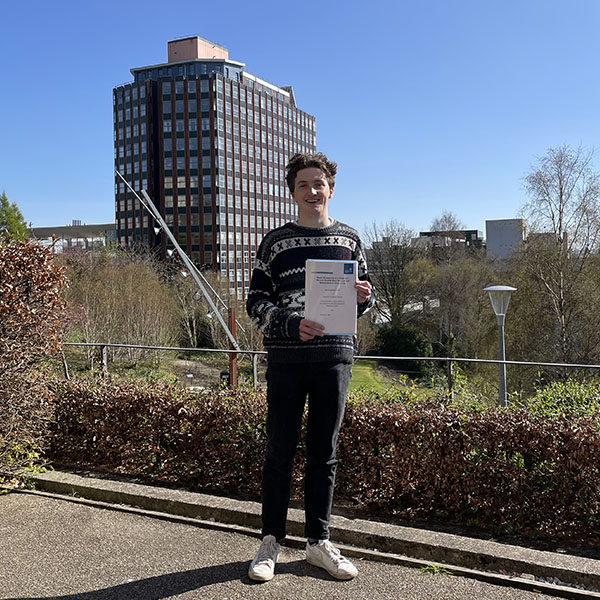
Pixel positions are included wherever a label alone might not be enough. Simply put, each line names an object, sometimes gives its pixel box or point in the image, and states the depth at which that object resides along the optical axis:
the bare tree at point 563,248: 31.53
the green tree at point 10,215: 60.31
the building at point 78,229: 116.88
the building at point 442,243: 52.38
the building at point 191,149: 107.00
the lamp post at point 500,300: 14.53
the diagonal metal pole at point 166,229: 21.82
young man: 3.23
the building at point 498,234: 70.25
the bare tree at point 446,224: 68.38
